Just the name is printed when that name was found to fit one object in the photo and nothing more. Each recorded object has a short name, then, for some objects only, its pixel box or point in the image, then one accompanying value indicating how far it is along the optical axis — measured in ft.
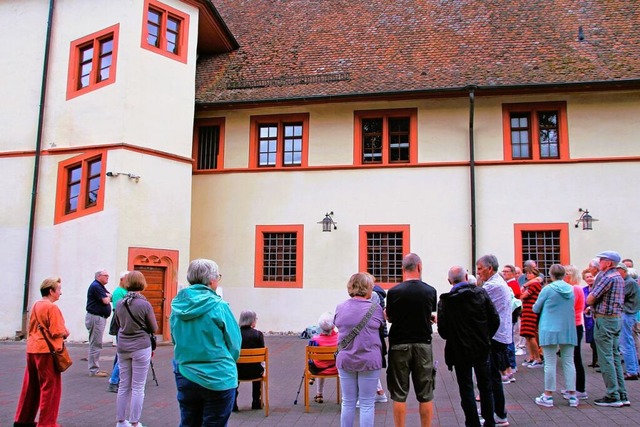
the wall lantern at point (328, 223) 59.21
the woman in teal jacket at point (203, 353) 14.30
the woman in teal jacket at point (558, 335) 25.49
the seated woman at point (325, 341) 25.90
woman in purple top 18.49
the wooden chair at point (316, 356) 25.55
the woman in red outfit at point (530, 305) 34.96
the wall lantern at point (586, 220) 54.19
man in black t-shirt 19.21
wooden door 53.57
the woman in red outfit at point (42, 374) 21.02
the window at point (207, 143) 63.87
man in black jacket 20.67
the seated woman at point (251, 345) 25.29
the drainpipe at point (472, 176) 55.72
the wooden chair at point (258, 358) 25.02
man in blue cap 25.50
